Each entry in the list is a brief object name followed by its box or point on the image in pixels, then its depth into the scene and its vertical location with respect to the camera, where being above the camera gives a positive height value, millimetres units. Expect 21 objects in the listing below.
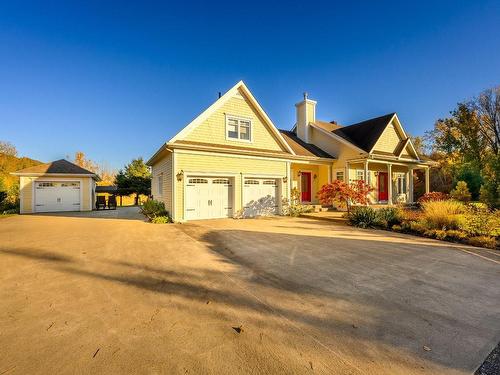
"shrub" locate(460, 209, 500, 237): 8039 -1303
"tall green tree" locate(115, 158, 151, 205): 27969 +1454
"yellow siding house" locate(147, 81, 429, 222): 11930 +1879
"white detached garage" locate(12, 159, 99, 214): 17250 +304
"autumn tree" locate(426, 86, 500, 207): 21727 +5306
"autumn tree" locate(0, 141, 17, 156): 30200 +5792
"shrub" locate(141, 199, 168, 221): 12649 -1041
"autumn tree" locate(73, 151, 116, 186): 47444 +5755
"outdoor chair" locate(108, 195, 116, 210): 21984 -1005
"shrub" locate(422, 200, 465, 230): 8789 -1067
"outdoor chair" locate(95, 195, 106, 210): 20591 -1005
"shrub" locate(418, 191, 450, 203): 15152 -603
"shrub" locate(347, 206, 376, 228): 10773 -1360
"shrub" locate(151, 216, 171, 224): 11469 -1430
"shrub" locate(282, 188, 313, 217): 14445 -1106
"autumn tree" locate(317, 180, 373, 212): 12578 -176
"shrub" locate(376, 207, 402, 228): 10529 -1321
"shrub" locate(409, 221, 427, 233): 9195 -1551
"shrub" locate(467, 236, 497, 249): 7223 -1714
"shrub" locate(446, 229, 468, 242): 7934 -1631
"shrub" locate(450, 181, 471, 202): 18281 -434
